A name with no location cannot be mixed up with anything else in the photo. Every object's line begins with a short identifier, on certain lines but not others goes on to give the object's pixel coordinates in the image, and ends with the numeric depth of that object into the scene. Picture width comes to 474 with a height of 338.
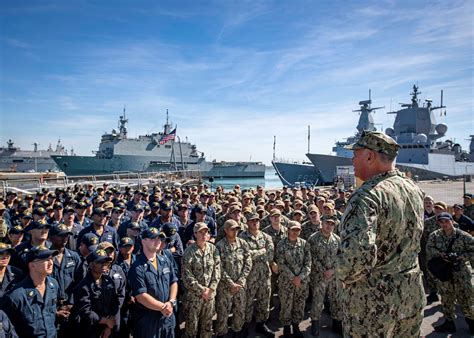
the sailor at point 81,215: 5.99
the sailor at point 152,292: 3.06
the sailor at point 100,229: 5.07
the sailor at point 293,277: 4.27
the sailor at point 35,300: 2.56
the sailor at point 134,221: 5.52
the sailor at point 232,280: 4.02
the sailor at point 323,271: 4.35
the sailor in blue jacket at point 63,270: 3.18
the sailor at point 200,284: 3.72
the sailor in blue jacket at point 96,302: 2.96
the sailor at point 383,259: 1.78
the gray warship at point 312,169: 28.06
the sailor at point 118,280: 3.20
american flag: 30.51
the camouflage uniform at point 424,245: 4.98
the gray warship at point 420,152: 28.69
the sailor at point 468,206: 6.69
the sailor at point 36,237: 4.07
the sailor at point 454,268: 4.12
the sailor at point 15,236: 4.52
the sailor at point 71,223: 5.12
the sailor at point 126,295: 3.48
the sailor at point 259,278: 4.30
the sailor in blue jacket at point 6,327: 2.28
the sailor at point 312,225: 5.62
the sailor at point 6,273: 3.05
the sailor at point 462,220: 5.63
